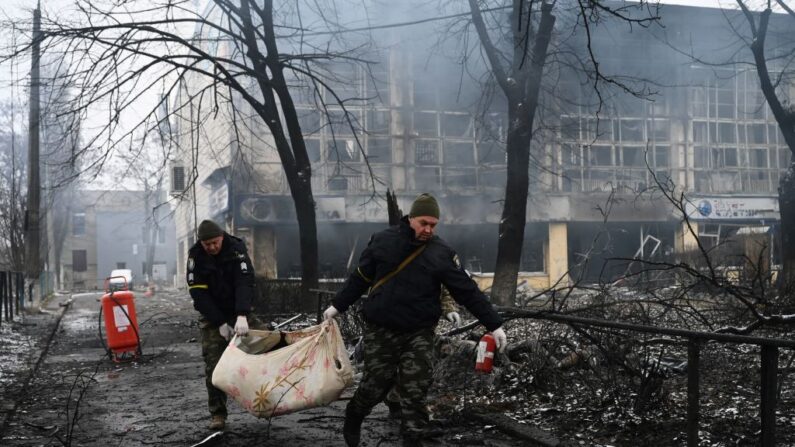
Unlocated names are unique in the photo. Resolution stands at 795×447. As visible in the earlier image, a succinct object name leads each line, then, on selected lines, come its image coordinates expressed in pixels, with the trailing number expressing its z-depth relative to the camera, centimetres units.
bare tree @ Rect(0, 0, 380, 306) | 1225
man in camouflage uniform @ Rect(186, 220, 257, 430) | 583
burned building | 2809
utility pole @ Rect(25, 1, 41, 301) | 1928
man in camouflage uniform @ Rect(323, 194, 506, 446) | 487
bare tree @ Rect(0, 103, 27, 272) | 2279
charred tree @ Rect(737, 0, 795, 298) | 1318
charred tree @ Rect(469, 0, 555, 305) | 1258
